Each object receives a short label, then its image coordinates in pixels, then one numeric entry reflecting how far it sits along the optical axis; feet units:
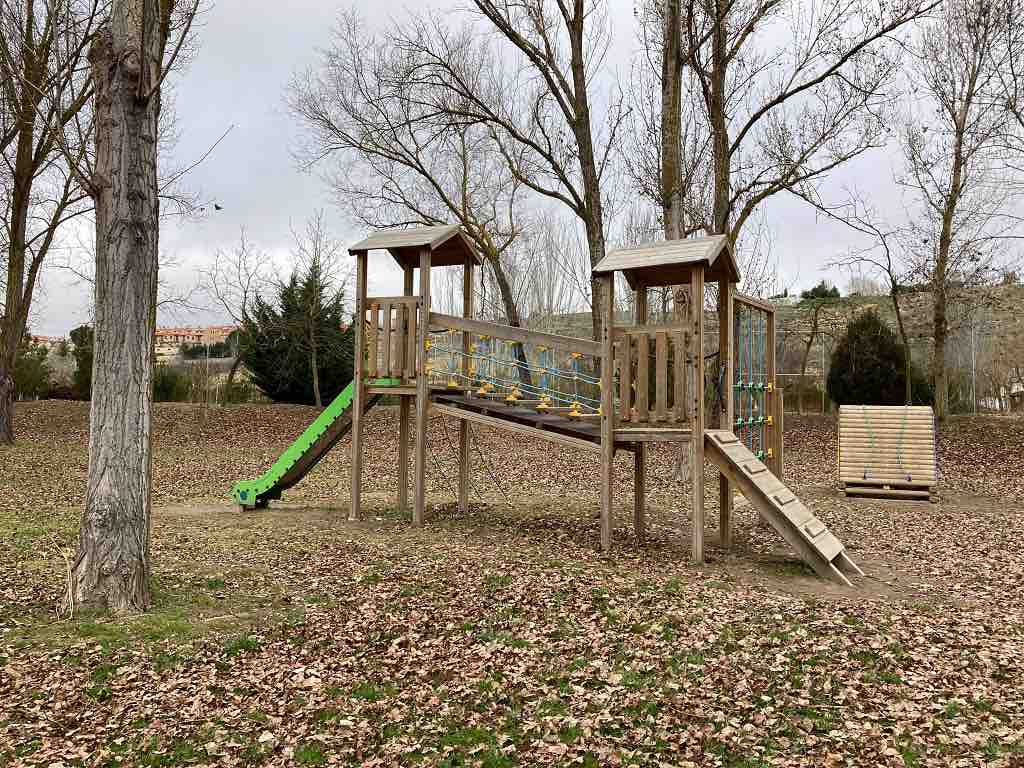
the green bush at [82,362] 85.51
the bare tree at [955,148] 66.13
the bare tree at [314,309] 79.16
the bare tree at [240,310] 80.27
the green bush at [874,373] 80.02
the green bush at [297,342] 82.17
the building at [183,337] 107.45
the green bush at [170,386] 90.43
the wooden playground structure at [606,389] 26.89
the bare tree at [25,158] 51.52
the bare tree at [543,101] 58.03
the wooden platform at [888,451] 42.93
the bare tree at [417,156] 65.62
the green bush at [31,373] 89.97
